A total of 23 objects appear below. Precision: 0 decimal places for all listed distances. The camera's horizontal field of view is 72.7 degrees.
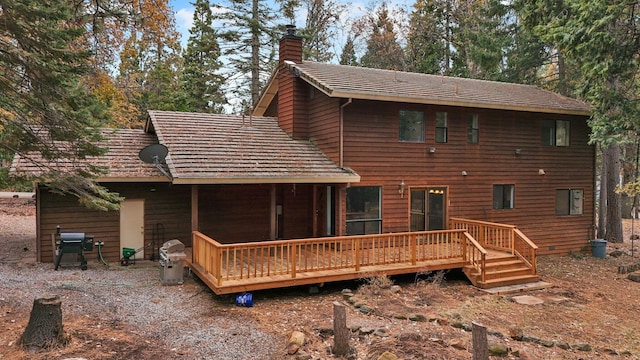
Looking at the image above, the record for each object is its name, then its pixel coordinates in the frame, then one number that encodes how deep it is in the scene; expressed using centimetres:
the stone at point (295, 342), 615
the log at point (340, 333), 611
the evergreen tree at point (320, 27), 2595
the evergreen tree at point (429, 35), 2695
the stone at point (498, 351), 639
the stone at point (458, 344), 649
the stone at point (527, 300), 939
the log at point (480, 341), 548
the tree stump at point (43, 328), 561
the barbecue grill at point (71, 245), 1009
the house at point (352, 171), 1080
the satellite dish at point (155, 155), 1063
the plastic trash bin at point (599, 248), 1495
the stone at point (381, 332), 679
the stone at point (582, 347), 698
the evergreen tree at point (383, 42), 2868
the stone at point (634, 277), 1207
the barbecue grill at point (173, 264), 928
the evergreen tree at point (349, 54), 2902
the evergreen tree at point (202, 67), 2514
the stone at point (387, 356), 564
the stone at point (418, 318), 771
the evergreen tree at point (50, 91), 753
